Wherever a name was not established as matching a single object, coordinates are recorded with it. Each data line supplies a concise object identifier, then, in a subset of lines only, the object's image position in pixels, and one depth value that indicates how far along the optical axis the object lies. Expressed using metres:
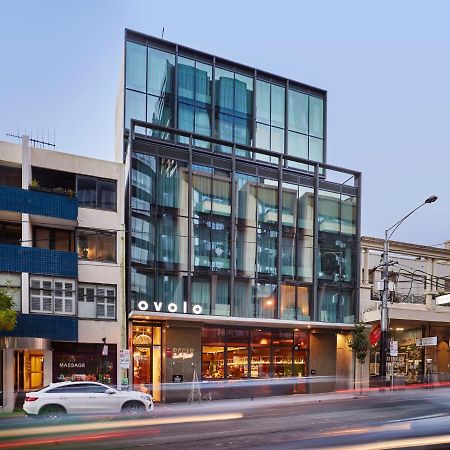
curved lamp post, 27.89
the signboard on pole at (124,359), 22.38
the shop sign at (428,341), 31.55
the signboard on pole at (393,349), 28.31
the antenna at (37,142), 28.62
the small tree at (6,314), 21.41
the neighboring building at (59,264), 25.09
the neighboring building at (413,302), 34.97
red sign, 30.11
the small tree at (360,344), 32.16
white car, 16.98
